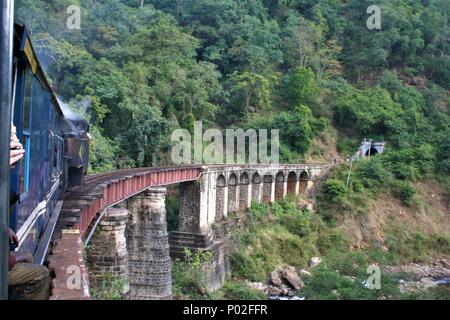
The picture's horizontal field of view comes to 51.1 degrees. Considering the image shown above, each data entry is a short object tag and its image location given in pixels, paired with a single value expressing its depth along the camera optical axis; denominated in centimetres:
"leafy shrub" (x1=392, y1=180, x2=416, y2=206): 3784
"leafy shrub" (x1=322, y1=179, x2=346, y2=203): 3625
